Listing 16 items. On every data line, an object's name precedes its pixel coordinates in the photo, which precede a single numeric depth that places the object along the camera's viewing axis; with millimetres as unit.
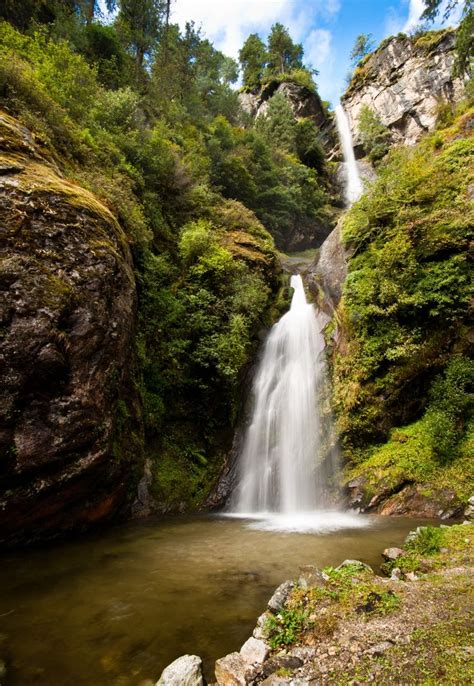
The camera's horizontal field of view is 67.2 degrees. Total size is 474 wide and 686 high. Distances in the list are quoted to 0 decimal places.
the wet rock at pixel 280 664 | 2801
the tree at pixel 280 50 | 46469
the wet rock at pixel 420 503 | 8211
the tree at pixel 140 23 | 25620
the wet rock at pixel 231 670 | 2823
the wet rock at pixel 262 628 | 3234
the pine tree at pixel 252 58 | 45750
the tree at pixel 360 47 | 45750
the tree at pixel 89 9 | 24500
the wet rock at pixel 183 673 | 2846
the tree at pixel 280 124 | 32500
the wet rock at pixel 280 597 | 3628
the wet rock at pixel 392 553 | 5239
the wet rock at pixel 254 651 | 2982
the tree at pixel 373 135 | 31047
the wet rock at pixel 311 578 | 3878
